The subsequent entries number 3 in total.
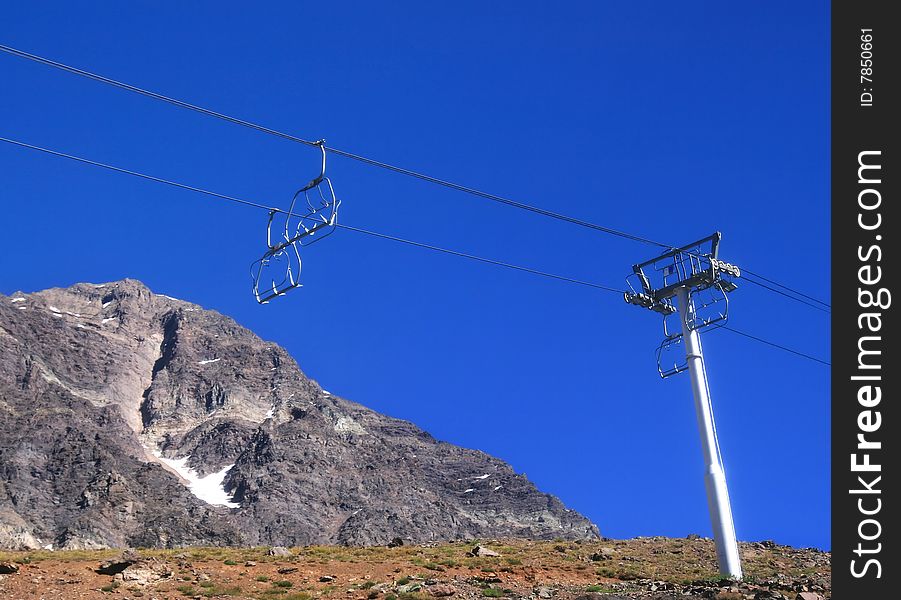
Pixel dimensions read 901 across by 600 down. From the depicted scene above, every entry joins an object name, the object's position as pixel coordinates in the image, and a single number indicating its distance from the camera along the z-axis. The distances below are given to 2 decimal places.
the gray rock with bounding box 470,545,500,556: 52.38
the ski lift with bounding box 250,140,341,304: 24.88
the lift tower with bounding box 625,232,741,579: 33.94
